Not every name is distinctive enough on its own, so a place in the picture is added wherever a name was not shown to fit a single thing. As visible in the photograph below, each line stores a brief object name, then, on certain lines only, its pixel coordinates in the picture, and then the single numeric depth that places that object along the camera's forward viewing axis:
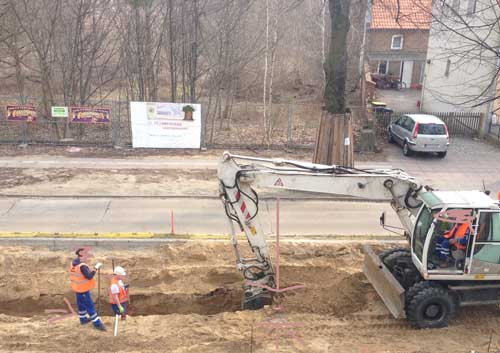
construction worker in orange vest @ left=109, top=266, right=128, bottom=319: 8.59
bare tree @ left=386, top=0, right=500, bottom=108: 25.52
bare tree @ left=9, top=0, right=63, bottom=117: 22.70
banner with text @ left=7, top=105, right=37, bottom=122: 21.06
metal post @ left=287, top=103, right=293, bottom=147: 21.30
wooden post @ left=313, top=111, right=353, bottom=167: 17.50
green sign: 20.94
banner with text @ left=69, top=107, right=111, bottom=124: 21.06
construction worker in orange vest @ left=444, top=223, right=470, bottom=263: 8.27
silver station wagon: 20.66
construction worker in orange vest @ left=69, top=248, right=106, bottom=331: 8.45
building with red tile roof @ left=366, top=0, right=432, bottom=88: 40.56
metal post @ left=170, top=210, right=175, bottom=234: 12.74
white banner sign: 20.70
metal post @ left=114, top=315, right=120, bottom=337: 8.36
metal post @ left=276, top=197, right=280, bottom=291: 9.17
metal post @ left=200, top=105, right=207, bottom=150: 20.86
